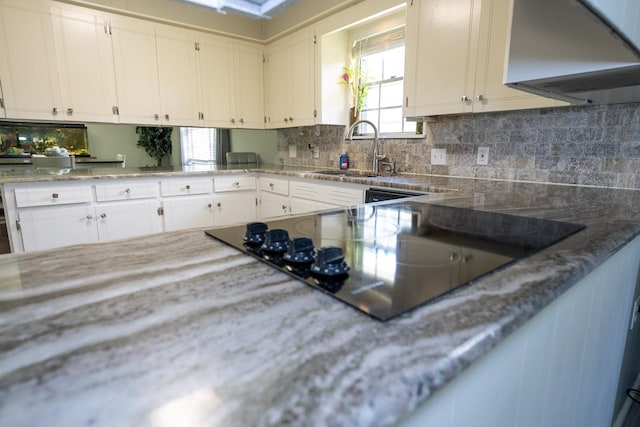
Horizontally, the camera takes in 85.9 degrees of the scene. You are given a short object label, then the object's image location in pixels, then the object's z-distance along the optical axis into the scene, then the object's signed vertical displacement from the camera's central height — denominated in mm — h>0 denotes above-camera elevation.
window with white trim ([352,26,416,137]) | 2904 +642
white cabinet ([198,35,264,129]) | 3504 +720
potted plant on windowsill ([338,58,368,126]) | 3209 +631
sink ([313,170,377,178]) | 2742 -171
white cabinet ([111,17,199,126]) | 3055 +722
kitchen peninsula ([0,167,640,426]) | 282 -200
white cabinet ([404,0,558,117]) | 1904 +567
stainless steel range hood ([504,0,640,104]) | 1046 +341
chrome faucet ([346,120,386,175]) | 2773 -18
